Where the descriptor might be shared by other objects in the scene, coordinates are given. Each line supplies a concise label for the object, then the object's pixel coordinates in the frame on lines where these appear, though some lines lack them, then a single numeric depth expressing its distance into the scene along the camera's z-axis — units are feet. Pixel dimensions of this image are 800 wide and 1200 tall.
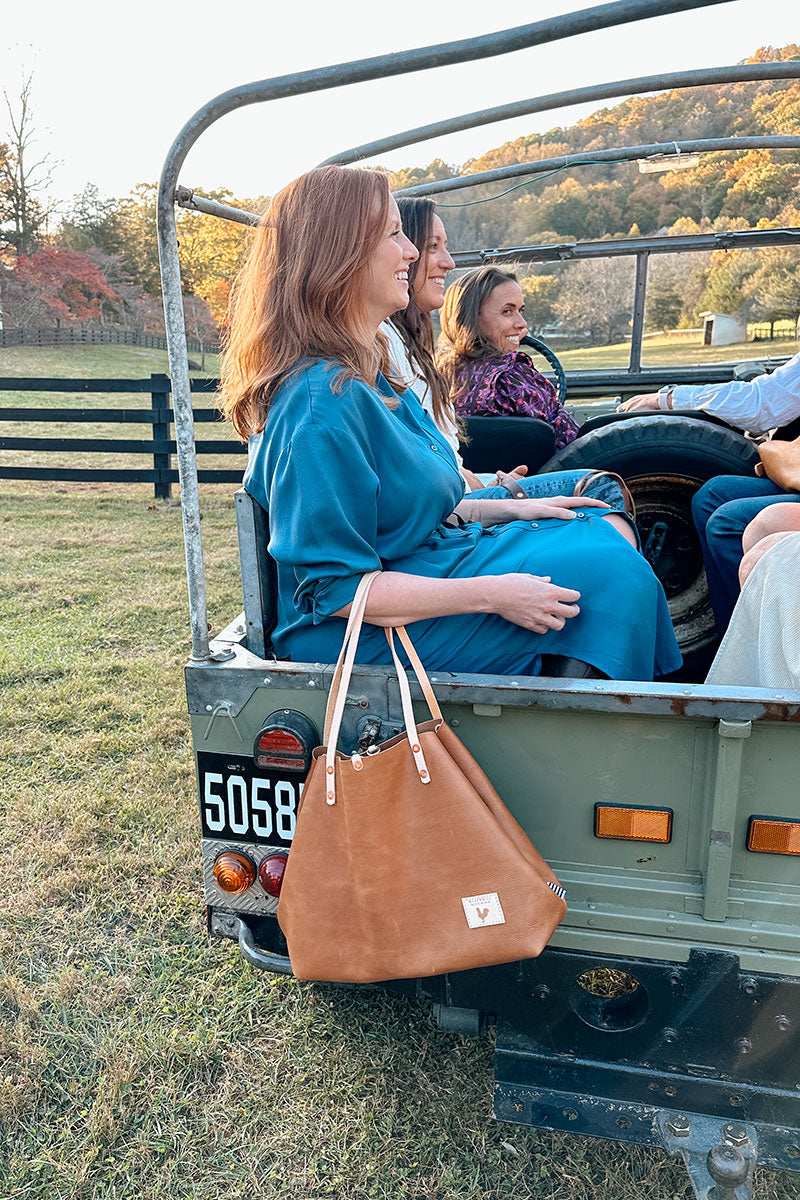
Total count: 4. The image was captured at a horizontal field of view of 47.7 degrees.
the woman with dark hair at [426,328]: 8.97
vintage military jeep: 5.35
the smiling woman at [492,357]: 11.40
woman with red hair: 5.73
